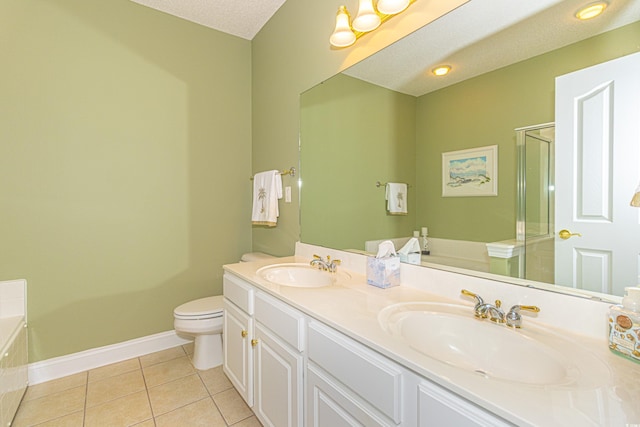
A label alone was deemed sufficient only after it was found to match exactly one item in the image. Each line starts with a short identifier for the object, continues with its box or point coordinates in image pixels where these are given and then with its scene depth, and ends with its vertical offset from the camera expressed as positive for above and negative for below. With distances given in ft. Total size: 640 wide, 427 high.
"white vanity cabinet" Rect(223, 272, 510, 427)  2.21 -1.73
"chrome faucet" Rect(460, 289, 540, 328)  2.85 -1.07
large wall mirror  2.97 +1.30
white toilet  6.36 -2.56
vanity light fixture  4.20 +2.97
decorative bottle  2.19 -0.93
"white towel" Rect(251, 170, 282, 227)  7.32 +0.33
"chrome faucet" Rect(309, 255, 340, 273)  5.33 -1.03
